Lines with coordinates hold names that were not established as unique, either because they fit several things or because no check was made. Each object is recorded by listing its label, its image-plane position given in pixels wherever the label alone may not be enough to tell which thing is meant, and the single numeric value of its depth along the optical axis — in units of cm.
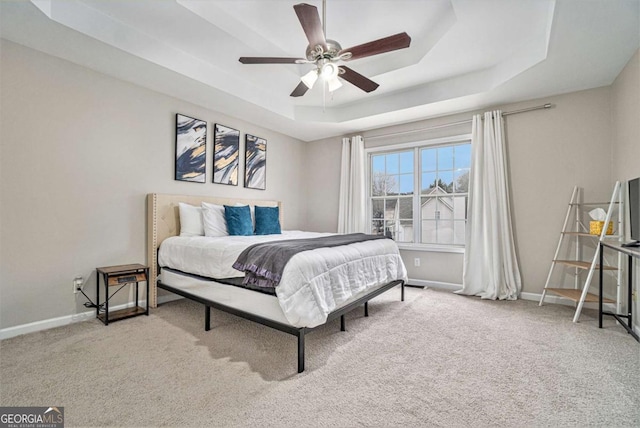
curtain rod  359
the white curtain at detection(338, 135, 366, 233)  493
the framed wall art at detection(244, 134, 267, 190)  454
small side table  275
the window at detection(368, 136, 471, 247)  427
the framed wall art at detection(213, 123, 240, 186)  407
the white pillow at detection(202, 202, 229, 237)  352
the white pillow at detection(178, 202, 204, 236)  349
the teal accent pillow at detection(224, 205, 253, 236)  365
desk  258
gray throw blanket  206
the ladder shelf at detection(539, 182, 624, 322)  289
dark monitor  245
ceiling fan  198
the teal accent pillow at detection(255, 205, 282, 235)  402
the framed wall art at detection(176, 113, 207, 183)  365
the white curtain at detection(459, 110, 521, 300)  370
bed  200
